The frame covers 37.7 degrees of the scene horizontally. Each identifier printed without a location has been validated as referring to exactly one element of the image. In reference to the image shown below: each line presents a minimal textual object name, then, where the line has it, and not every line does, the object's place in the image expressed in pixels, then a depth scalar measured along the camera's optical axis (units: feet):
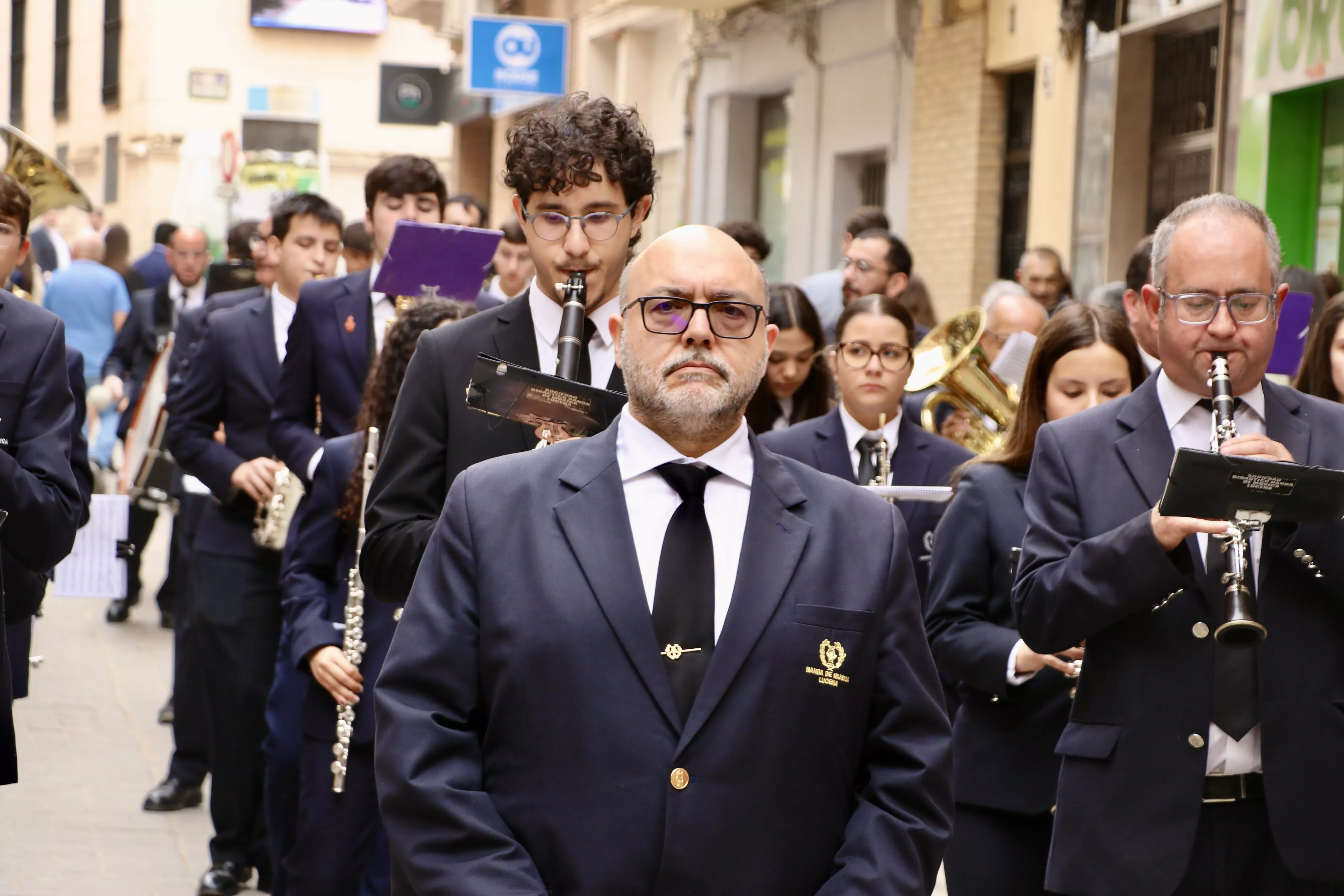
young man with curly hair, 13.60
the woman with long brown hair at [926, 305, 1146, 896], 15.80
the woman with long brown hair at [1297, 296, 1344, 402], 17.69
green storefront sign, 36.78
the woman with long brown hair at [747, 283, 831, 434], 23.54
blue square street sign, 64.64
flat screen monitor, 162.81
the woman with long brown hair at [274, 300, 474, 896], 18.19
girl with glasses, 20.65
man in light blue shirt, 54.95
